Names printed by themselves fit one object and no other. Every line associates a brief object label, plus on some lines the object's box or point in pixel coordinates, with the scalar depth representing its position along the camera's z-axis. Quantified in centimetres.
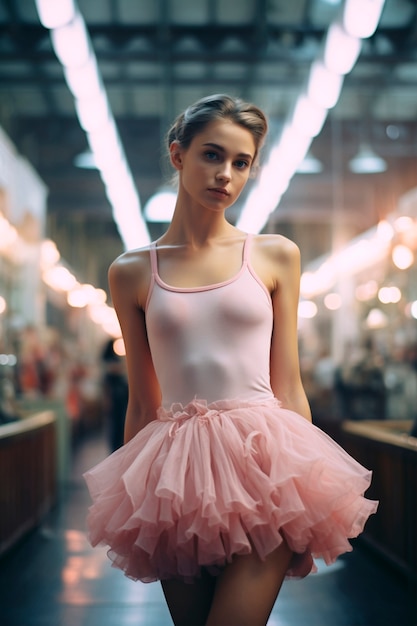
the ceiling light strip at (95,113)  527
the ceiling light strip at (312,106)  550
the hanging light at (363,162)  916
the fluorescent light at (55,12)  508
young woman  155
